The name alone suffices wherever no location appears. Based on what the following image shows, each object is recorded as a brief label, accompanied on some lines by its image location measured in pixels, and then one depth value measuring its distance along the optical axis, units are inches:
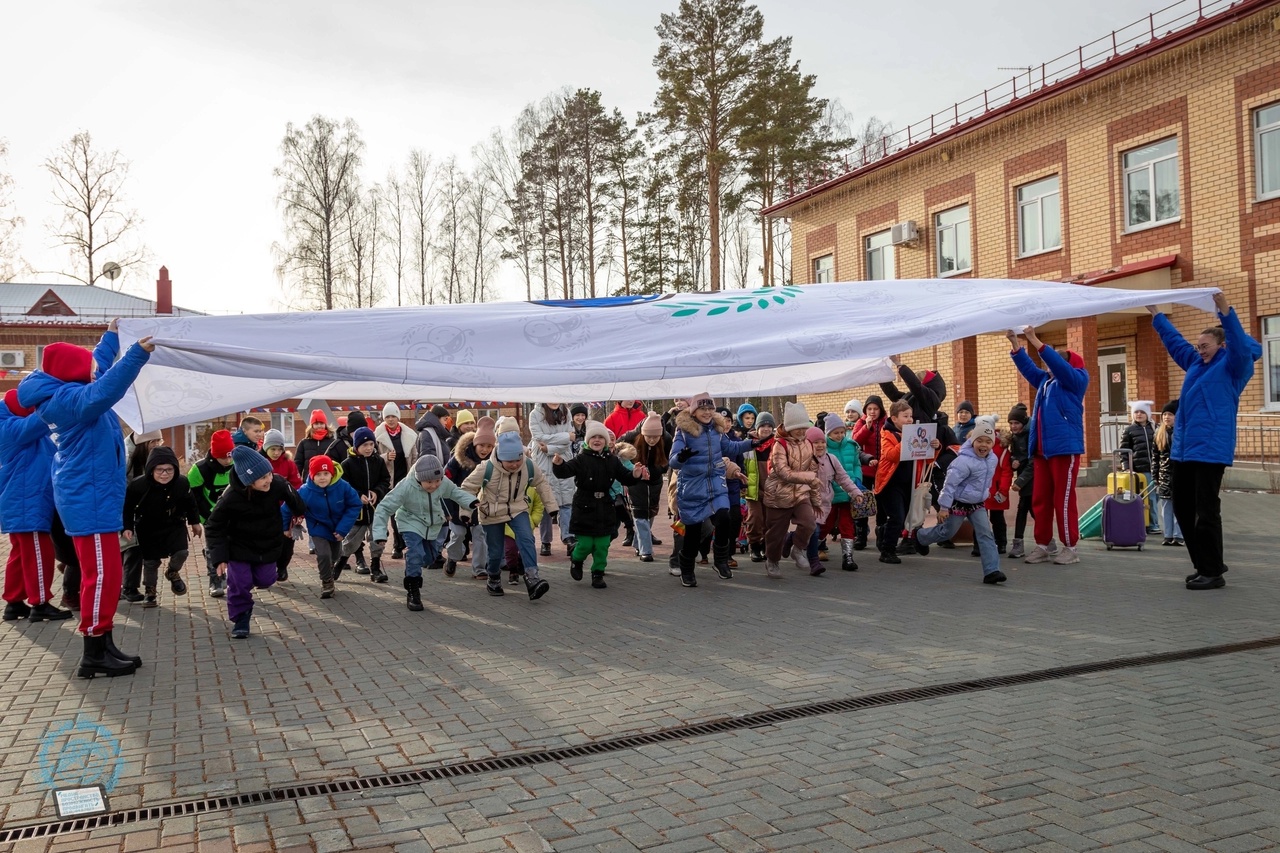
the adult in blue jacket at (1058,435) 399.9
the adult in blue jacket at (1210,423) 346.6
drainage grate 162.6
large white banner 291.1
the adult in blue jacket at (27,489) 318.3
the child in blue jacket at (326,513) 388.2
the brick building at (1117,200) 757.9
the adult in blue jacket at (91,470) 250.5
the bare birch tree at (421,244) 1857.8
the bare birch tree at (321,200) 1721.2
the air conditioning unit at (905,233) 1111.6
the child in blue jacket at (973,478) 401.4
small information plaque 165.6
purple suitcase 464.8
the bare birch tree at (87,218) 1942.7
